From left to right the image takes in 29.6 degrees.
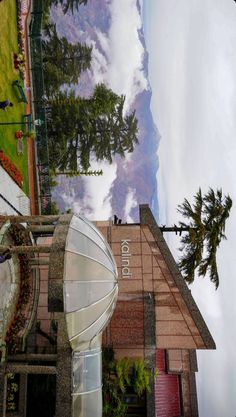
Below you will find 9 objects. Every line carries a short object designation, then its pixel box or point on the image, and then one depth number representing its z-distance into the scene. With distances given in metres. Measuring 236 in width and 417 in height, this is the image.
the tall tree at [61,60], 43.78
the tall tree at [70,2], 52.44
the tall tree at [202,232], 26.62
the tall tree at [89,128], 40.91
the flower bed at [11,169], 25.10
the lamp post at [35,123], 25.14
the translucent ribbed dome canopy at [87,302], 14.75
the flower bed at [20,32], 33.16
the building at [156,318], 24.08
